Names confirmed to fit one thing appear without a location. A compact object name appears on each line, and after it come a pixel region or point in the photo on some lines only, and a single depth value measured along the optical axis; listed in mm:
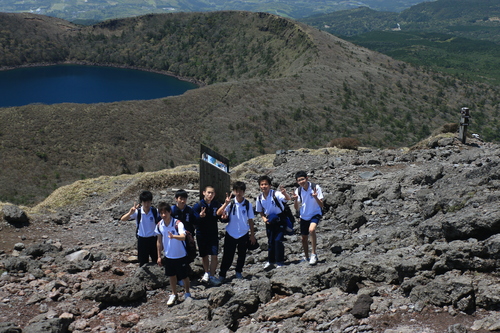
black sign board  11008
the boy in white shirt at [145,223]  7496
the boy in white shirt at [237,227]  7262
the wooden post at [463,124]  15719
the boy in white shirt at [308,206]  7582
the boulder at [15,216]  11203
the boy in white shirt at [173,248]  6656
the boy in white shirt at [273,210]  7586
